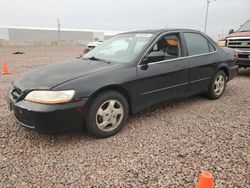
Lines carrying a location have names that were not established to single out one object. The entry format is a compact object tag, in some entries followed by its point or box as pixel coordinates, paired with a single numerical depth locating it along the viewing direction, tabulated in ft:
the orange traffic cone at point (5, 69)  28.19
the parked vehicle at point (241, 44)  23.71
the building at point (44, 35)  180.24
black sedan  9.44
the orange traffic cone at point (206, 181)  6.43
